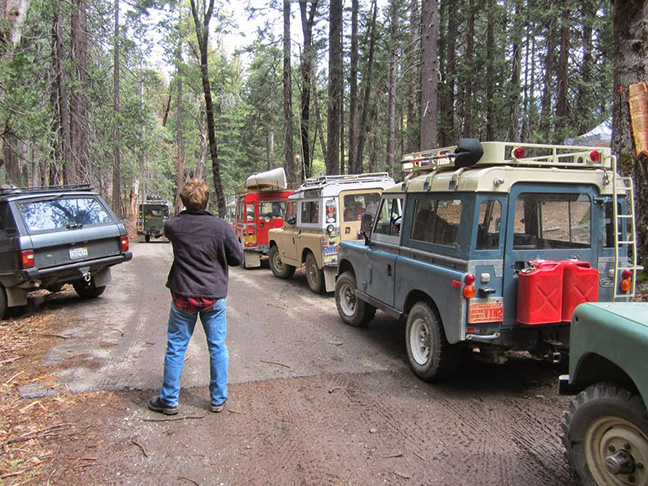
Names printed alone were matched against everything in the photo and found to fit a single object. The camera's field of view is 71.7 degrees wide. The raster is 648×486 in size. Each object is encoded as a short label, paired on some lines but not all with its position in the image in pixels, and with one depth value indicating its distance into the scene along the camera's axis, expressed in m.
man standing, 3.91
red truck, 13.66
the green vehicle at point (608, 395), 2.35
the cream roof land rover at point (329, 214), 8.98
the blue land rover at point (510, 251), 4.06
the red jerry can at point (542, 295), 3.94
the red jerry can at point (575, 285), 4.00
